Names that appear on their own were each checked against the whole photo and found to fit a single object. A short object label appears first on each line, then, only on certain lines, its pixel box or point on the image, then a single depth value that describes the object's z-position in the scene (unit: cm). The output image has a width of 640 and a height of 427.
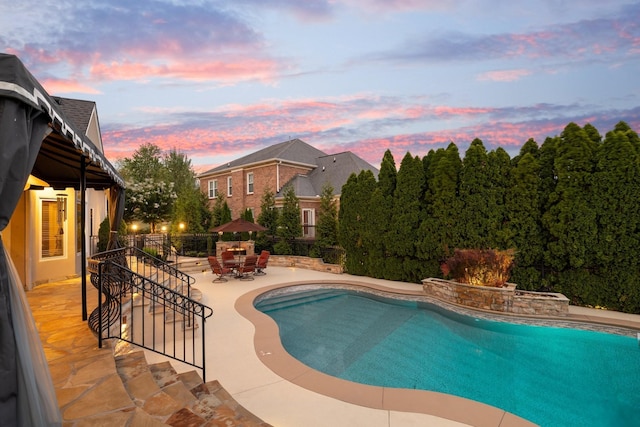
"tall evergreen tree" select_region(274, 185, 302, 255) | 1872
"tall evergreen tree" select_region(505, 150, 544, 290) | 1074
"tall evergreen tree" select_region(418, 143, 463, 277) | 1234
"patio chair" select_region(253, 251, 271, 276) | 1506
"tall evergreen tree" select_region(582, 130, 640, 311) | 920
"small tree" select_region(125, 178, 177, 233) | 2583
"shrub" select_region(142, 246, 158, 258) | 1558
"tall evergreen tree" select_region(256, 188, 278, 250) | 1962
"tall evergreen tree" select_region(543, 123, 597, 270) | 976
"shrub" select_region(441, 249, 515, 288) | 1039
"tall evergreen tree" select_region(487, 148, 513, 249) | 1139
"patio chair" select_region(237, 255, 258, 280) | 1417
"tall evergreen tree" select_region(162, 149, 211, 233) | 2378
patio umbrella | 1523
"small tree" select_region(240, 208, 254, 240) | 2236
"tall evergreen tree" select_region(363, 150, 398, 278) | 1426
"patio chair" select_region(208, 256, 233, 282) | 1372
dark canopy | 220
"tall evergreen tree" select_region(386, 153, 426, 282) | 1336
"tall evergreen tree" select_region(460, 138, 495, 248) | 1164
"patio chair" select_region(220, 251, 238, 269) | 1417
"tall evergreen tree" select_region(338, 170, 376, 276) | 1511
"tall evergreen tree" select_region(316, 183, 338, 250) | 1744
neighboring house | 2358
